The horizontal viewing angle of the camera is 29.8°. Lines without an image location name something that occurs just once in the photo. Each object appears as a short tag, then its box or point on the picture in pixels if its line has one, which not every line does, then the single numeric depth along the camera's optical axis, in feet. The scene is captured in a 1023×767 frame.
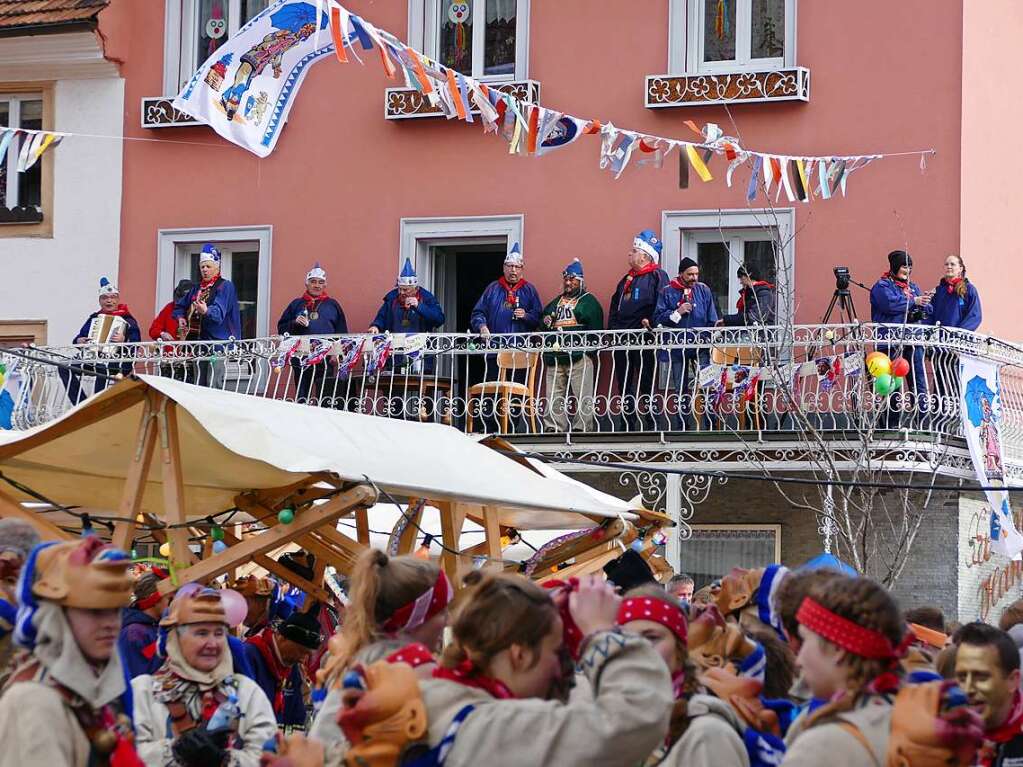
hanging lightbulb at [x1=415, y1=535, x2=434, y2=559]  41.22
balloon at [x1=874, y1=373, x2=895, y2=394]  59.31
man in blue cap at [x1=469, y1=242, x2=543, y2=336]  66.33
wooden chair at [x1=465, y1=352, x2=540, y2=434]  65.10
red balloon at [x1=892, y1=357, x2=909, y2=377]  59.62
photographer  60.75
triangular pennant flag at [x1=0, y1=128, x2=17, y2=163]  57.06
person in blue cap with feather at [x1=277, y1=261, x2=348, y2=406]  68.18
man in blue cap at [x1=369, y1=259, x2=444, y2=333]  67.26
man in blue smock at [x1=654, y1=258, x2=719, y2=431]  63.72
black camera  60.70
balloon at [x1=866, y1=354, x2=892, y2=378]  59.41
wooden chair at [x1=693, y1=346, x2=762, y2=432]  62.85
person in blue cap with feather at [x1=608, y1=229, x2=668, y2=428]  64.23
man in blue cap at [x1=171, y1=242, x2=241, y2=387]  68.59
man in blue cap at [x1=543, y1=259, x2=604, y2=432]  65.36
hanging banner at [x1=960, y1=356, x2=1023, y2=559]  59.41
